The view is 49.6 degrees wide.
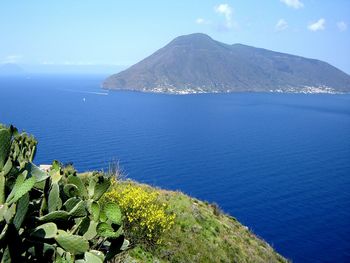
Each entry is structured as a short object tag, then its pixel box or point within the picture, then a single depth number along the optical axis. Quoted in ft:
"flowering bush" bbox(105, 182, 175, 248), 64.90
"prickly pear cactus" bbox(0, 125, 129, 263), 14.39
